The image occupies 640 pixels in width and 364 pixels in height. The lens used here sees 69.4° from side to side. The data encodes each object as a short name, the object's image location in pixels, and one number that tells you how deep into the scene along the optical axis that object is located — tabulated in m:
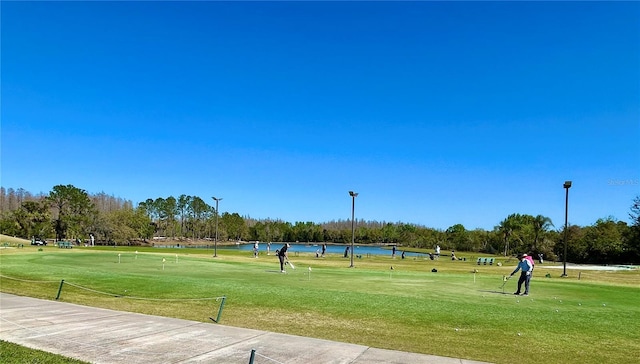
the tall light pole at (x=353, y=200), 43.03
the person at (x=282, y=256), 30.86
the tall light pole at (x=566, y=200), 36.69
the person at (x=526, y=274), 21.19
